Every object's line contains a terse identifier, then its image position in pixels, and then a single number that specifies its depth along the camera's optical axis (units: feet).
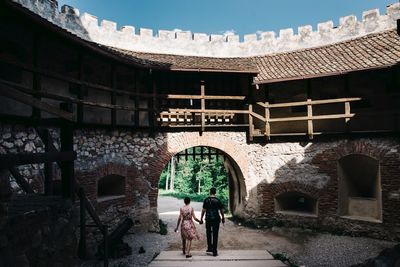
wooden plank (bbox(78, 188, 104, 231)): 20.86
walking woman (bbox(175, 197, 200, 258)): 23.71
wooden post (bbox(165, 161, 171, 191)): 122.88
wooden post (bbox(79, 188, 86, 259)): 21.76
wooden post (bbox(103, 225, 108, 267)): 21.99
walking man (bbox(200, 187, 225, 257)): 23.82
